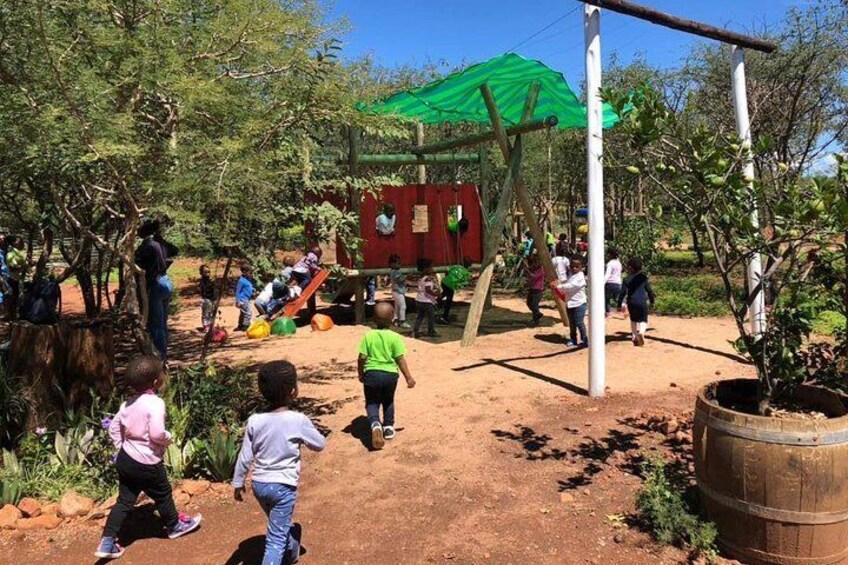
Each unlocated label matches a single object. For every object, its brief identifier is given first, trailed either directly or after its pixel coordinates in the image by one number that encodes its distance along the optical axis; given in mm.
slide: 11344
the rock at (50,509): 4094
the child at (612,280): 10688
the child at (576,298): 8836
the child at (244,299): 11133
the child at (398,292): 11430
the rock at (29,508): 4086
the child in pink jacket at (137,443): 3609
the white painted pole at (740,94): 6129
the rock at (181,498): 4316
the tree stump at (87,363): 5121
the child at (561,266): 10765
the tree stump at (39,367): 4879
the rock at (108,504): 4203
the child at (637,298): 8805
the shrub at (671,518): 3488
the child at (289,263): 11492
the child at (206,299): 10516
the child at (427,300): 10250
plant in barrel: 3408
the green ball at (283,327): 10844
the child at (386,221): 11734
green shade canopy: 8234
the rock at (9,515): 3939
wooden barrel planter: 3170
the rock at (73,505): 4090
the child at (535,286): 10859
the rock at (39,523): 3963
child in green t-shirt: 5312
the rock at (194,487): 4434
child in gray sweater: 3299
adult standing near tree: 6273
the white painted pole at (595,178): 5895
